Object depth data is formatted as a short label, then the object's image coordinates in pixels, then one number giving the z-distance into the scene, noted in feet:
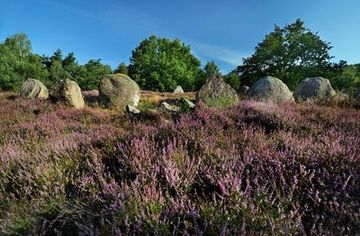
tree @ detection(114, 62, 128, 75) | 158.57
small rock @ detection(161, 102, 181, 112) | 34.86
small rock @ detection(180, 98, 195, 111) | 35.04
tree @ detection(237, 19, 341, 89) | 115.24
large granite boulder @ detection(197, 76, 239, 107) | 36.50
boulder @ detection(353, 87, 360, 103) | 34.34
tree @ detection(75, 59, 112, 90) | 139.85
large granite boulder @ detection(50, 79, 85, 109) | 45.52
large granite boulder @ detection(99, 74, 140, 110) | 48.14
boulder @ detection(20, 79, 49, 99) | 58.23
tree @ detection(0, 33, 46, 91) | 100.48
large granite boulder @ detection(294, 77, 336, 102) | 46.24
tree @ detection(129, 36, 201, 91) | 129.08
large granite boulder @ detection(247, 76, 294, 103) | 46.74
